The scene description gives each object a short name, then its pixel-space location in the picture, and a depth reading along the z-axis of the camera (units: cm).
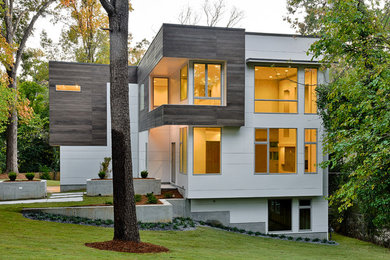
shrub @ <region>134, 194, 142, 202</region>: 1278
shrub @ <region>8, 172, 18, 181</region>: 1458
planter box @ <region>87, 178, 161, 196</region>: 1474
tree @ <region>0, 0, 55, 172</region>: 2180
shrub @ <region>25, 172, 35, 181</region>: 1450
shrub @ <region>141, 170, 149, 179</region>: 1516
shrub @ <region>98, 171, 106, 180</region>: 1540
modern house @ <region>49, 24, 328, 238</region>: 1288
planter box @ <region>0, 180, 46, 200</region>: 1411
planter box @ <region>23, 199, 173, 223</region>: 1175
